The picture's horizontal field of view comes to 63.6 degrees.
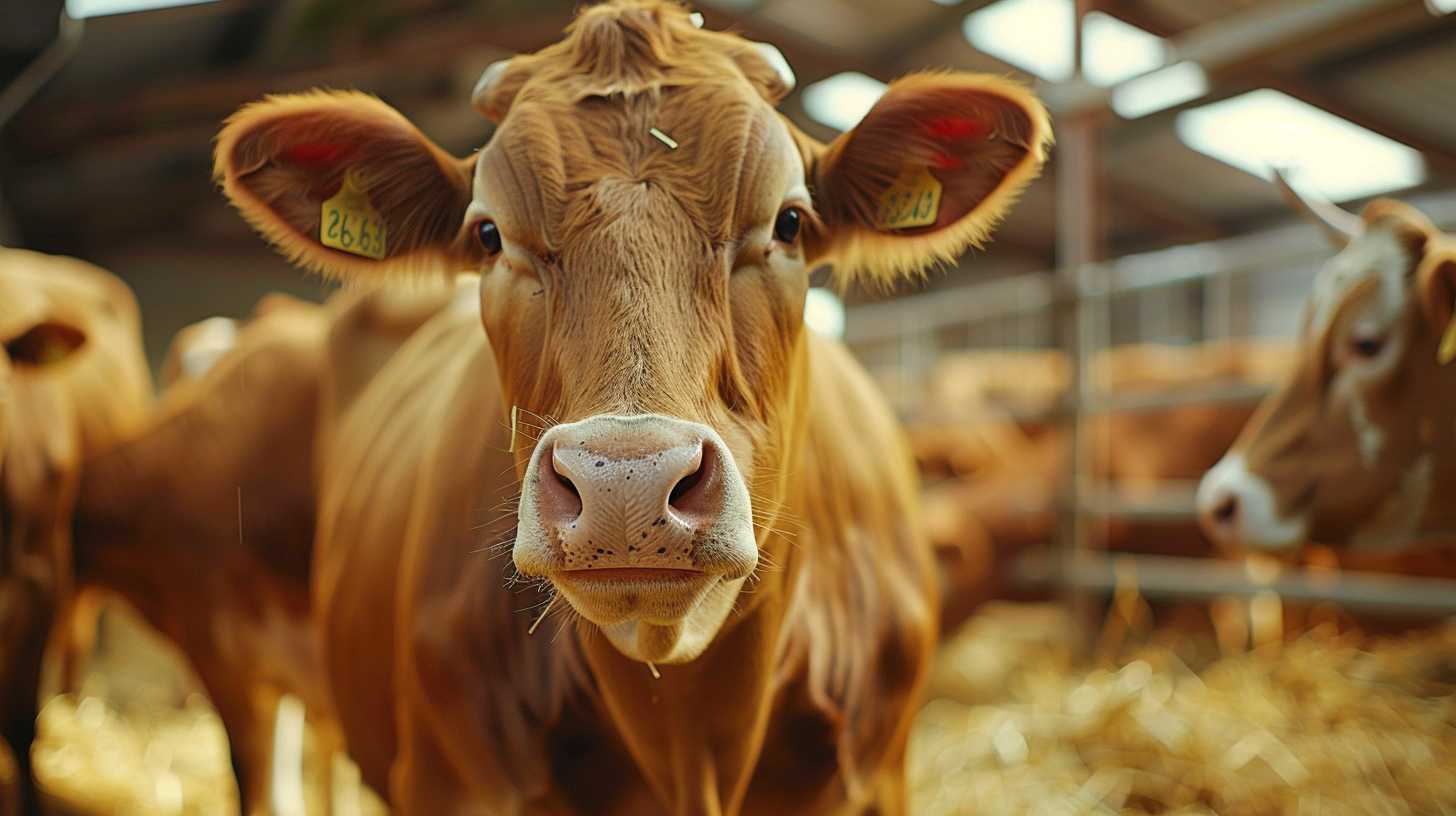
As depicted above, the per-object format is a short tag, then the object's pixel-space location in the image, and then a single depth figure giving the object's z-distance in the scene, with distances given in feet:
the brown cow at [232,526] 12.85
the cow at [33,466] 11.13
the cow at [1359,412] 9.04
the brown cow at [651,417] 4.47
